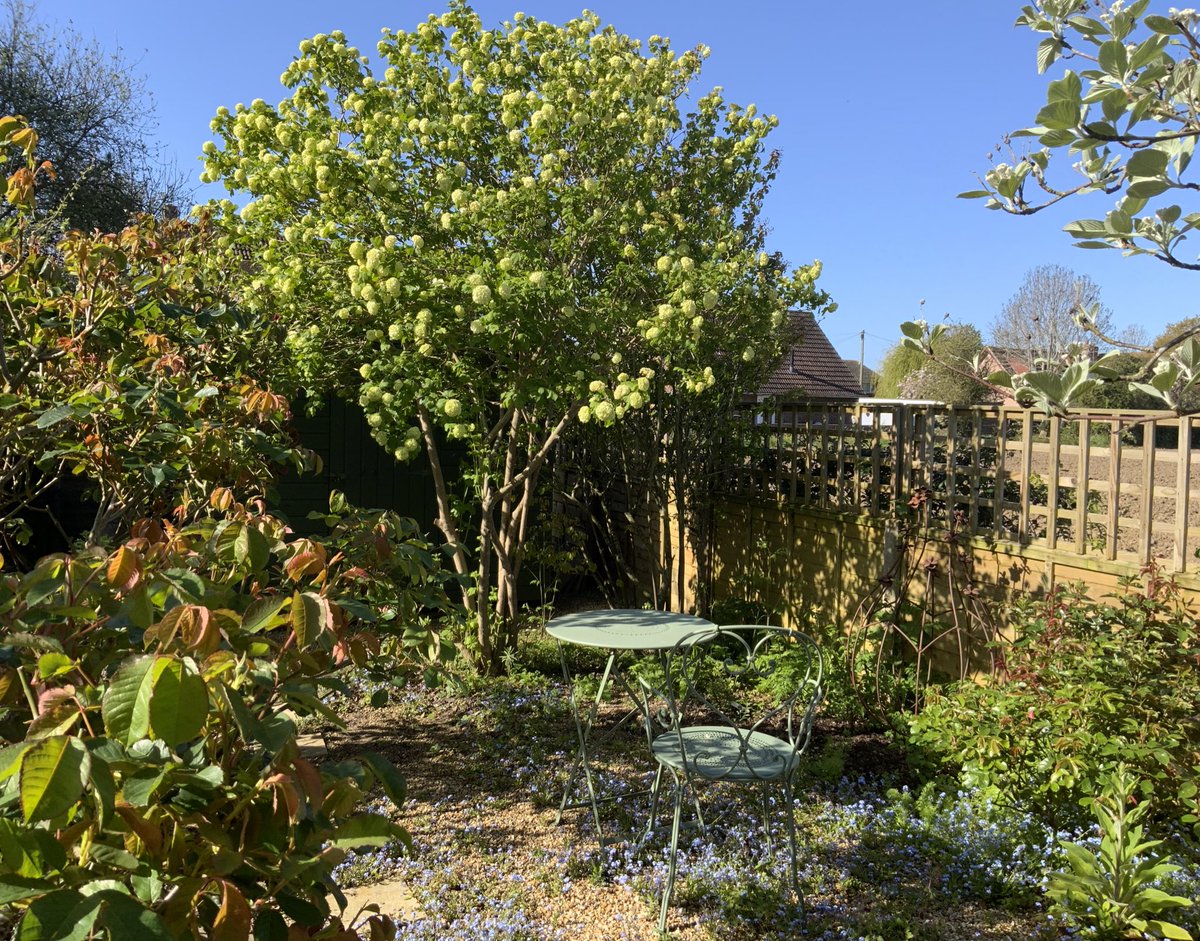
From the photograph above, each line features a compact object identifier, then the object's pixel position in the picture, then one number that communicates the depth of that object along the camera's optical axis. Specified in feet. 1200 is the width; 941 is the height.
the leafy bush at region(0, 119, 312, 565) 8.41
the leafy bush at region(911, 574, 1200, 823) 10.52
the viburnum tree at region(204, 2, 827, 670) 13.84
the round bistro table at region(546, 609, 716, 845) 10.42
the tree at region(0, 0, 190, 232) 37.11
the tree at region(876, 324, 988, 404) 67.00
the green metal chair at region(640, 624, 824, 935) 9.21
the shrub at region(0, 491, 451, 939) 2.94
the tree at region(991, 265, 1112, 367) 74.23
